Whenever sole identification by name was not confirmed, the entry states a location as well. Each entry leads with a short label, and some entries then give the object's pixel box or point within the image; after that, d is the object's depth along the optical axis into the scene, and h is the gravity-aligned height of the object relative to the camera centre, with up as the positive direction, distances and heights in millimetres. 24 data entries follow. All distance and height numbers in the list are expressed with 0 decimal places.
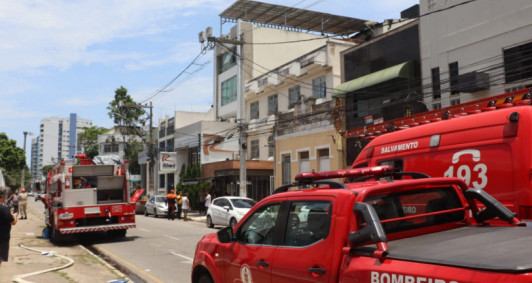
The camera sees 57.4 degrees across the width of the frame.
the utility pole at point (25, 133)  68850 +7882
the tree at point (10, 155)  49406 +3458
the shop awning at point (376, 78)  21703 +5018
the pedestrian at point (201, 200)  32812 -920
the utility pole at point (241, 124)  26047 +3418
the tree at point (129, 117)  62281 +8994
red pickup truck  3000 -413
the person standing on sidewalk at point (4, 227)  7168 -560
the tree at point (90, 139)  82000 +8389
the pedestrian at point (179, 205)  28984 -1109
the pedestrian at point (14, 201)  27198 -681
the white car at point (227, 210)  20142 -1011
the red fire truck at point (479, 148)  5508 +459
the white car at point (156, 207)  30438 -1258
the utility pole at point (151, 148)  38112 +3077
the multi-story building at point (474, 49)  17312 +5163
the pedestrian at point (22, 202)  25547 -698
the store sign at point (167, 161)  46625 +2467
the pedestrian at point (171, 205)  27869 -1052
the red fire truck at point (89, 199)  14789 -365
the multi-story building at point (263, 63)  34406 +10460
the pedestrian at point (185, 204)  27888 -1006
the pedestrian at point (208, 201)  27778 -844
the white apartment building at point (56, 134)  186750 +20911
